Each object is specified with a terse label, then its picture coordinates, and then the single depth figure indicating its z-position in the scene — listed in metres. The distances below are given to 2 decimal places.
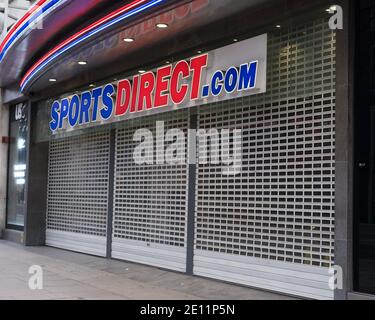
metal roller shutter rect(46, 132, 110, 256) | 13.20
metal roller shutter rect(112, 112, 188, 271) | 10.66
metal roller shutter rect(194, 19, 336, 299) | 7.84
